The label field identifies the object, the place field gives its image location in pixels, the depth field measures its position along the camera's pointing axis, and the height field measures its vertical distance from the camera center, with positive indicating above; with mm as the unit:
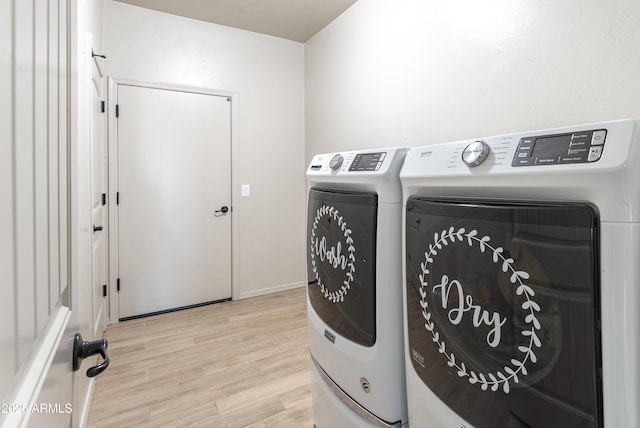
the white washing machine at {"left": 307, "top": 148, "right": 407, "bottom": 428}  1028 -258
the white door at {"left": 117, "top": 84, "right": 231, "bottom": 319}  2943 +149
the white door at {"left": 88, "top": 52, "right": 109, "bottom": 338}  2105 +95
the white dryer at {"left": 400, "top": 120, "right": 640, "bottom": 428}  530 -127
